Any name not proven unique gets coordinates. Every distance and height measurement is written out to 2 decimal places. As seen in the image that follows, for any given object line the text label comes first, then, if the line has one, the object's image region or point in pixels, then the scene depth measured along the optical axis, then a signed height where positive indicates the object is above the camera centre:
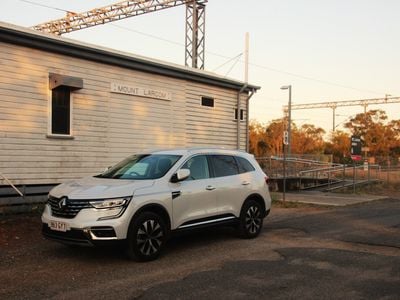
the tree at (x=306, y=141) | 68.75 +1.90
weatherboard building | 11.90 +1.30
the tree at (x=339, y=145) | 72.29 +1.46
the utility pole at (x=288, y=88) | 28.09 +3.87
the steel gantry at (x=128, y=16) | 35.34 +12.85
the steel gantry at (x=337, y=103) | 73.73 +8.44
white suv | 7.03 -0.77
